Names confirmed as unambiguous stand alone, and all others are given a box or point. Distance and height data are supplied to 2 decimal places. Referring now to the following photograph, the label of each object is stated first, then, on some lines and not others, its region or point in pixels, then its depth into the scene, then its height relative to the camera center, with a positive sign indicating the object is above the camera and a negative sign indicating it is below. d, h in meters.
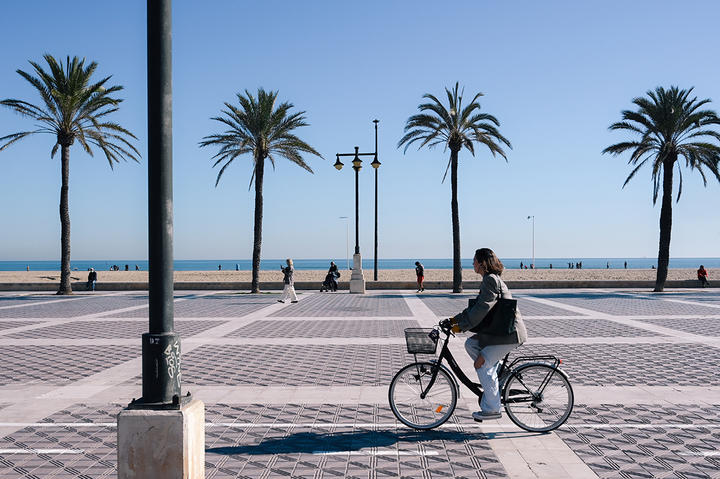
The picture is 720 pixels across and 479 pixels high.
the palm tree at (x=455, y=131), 28.39 +6.12
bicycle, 5.36 -1.31
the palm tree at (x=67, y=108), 26.02 +6.69
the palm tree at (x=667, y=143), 27.20 +5.38
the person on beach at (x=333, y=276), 28.45 -1.15
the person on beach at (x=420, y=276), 28.05 -1.14
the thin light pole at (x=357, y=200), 28.23 +2.76
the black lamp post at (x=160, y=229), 3.72 +0.16
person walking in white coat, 21.09 -1.14
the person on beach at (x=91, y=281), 30.06 -1.46
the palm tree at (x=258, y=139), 28.12 +5.66
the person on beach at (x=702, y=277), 30.48 -1.31
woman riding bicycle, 5.07 -0.74
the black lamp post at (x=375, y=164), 29.28 +4.57
